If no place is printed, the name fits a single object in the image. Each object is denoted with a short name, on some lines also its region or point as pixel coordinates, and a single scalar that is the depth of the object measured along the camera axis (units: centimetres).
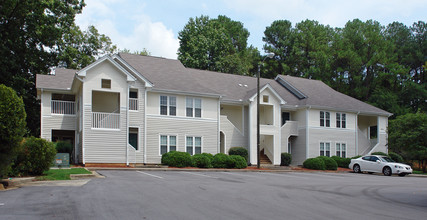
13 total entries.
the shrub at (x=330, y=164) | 3306
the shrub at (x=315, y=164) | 3272
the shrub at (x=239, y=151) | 3210
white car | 2825
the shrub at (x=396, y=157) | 3706
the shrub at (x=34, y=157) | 1720
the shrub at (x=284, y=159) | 3506
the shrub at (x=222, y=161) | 2831
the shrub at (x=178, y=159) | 2706
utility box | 2313
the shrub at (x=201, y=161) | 2780
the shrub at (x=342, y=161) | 3578
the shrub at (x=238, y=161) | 2861
